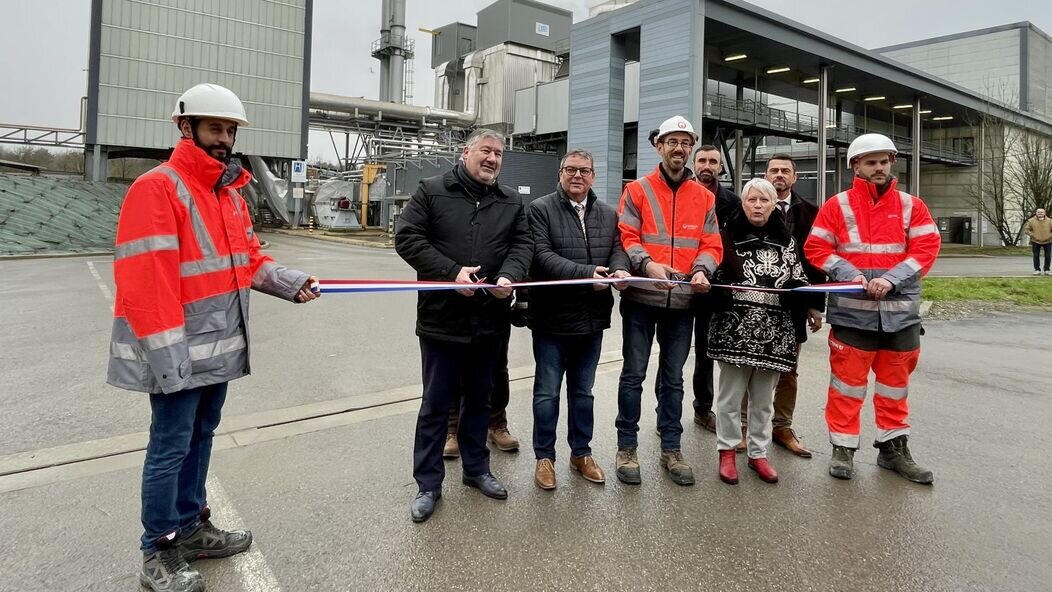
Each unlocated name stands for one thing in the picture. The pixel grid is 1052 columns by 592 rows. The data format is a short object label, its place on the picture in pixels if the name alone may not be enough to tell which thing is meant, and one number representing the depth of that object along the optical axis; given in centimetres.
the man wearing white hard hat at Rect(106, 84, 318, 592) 244
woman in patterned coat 390
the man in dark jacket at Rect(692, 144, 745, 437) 489
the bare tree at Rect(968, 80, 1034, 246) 3359
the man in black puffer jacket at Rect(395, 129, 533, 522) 343
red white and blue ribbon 324
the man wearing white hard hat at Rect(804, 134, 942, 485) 389
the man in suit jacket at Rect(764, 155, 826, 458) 434
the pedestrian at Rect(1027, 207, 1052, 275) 1648
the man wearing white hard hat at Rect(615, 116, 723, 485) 391
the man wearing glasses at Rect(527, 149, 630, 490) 380
